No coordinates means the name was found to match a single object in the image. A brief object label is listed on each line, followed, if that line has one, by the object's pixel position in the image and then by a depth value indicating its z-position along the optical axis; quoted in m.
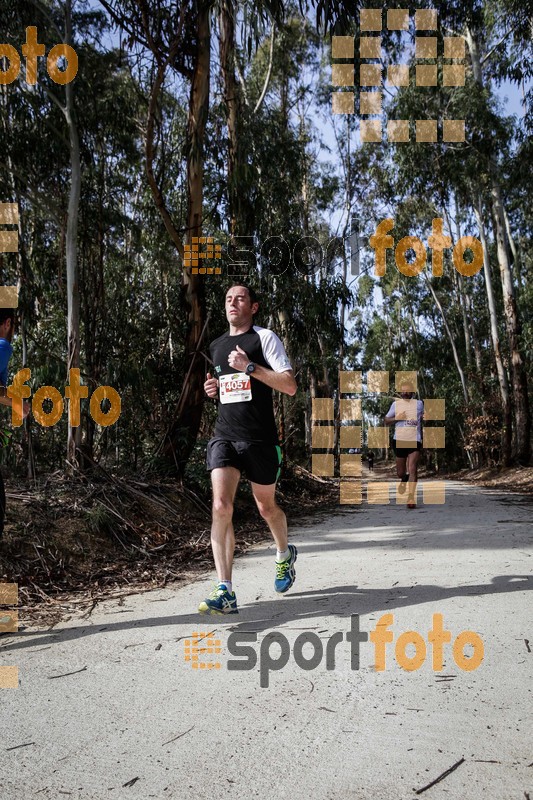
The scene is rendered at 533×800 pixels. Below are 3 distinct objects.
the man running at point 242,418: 3.67
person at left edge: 3.50
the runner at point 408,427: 8.56
